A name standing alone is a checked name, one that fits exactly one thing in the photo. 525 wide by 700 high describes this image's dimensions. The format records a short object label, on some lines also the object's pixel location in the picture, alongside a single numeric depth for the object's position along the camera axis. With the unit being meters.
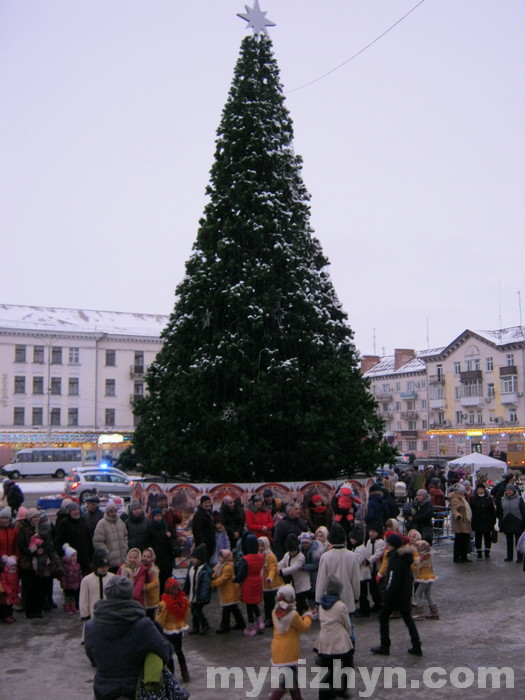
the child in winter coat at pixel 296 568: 10.16
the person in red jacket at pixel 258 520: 12.78
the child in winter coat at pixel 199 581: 10.04
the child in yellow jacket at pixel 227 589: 10.45
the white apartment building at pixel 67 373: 61.41
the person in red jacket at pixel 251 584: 10.34
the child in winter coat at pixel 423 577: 10.55
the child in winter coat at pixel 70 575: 11.68
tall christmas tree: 18.56
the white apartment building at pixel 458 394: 69.69
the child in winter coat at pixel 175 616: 8.21
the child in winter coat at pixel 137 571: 9.48
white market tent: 35.03
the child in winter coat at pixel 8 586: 11.20
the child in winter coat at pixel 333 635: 7.57
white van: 50.28
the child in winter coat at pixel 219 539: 11.71
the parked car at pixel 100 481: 36.34
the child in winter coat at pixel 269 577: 10.48
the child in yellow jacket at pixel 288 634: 7.14
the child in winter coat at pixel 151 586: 9.44
